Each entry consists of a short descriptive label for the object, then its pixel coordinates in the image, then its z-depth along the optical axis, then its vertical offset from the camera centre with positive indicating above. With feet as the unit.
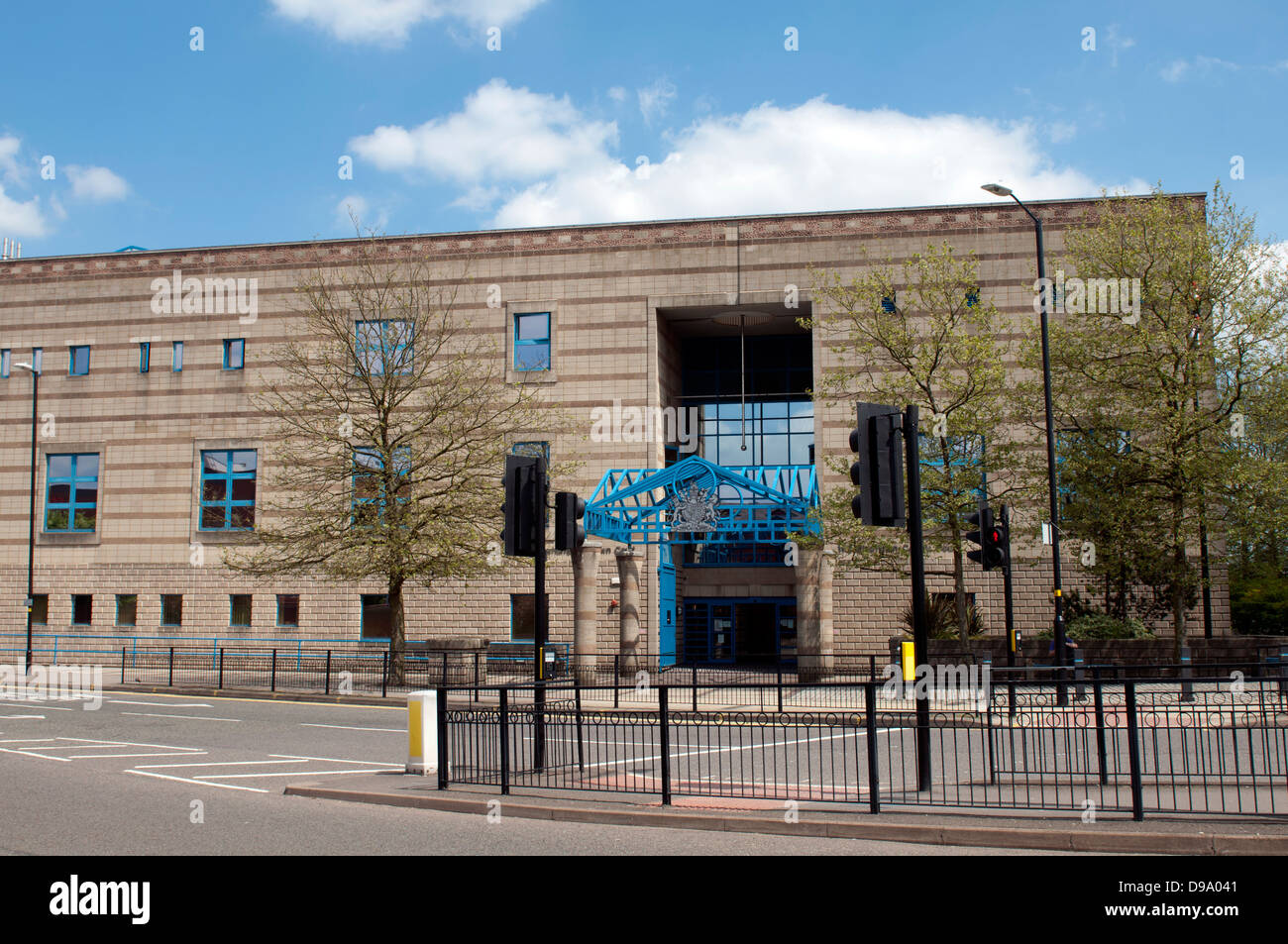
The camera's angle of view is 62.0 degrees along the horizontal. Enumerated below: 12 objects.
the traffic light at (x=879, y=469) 35.55 +3.33
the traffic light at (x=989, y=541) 62.49 +1.54
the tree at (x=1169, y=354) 78.12 +15.85
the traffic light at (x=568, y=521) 43.09 +2.00
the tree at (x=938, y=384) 80.74 +13.98
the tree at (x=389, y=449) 90.68 +11.14
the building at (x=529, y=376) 108.99 +18.74
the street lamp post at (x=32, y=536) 109.23 +4.19
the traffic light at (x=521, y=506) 41.57 +2.54
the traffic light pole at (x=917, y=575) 33.55 -0.22
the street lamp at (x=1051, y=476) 68.49 +6.22
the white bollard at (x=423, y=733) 41.34 -6.20
